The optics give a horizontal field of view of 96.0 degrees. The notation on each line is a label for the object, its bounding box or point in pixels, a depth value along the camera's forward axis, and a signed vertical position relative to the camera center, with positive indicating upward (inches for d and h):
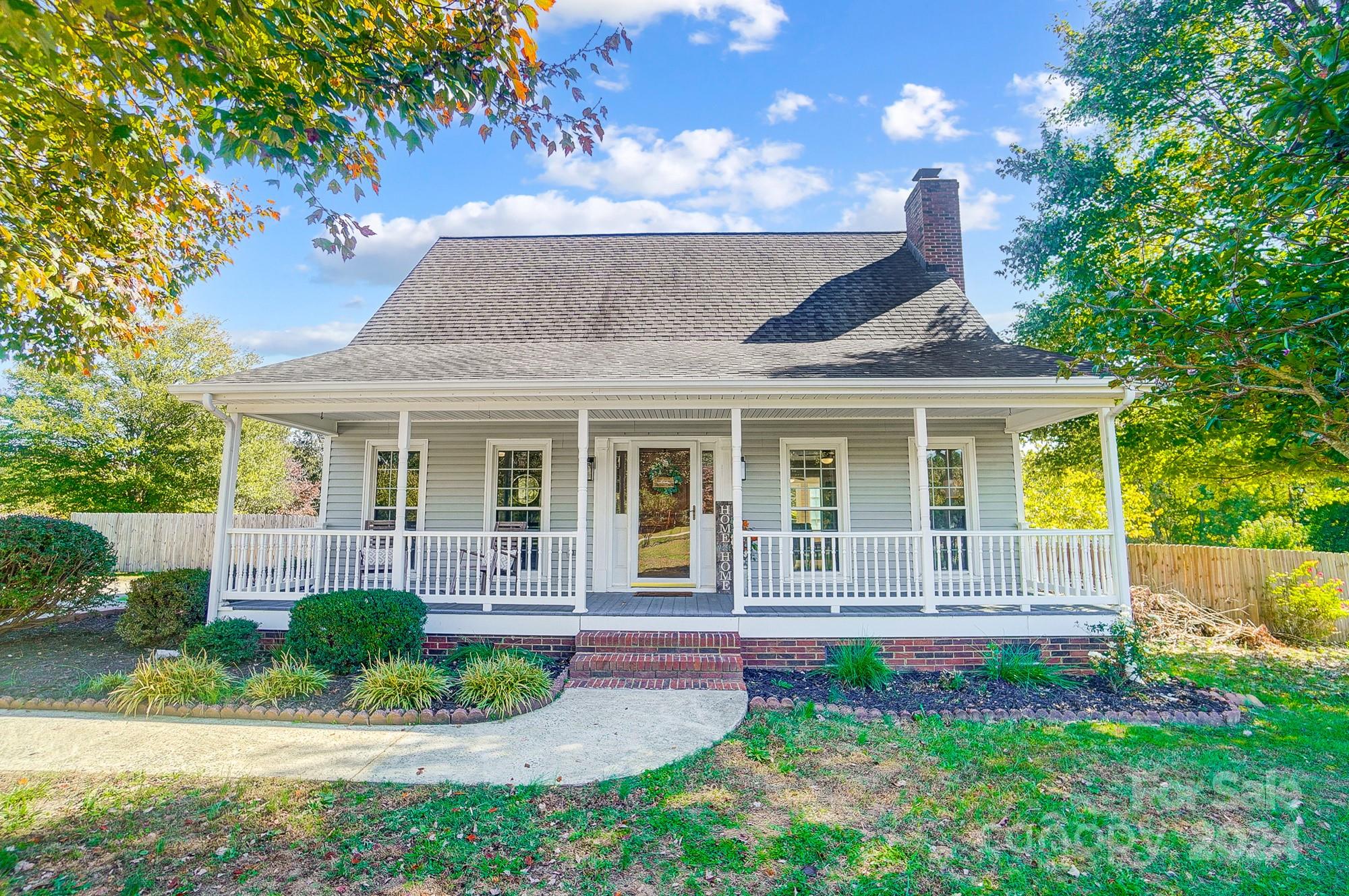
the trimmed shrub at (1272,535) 547.8 -21.2
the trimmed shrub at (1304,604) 355.6 -54.3
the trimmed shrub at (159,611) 280.4 -44.9
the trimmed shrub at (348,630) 245.1 -47.2
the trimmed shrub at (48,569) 281.3 -26.4
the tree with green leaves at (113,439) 711.7 +90.7
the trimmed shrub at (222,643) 260.4 -55.1
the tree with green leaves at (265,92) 146.4 +117.7
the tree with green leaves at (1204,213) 149.6 +123.3
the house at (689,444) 275.4 +41.0
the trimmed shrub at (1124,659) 252.4 -61.5
